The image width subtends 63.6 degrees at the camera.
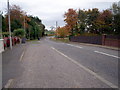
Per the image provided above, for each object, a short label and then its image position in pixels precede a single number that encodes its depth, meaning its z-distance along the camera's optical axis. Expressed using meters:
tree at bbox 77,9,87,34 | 30.31
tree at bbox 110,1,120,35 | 24.05
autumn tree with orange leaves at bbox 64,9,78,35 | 29.83
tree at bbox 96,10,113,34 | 26.46
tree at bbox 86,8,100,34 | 29.11
